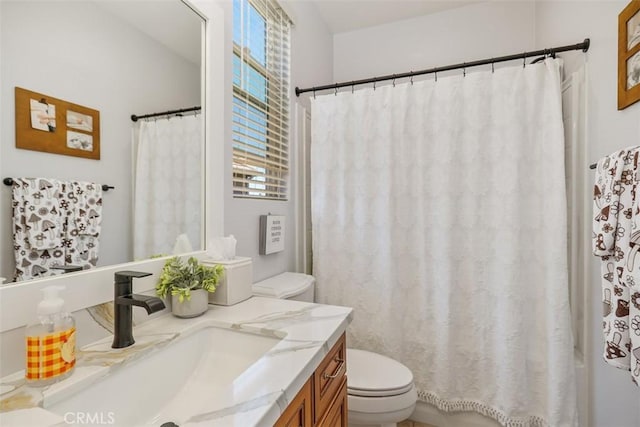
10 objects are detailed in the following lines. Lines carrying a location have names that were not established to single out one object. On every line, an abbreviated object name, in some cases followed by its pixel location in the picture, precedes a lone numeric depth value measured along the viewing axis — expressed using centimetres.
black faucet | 69
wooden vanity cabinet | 63
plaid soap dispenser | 55
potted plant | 90
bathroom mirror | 60
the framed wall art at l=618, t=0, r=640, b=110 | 104
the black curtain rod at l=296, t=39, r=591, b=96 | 138
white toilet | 123
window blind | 136
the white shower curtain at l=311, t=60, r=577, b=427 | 145
